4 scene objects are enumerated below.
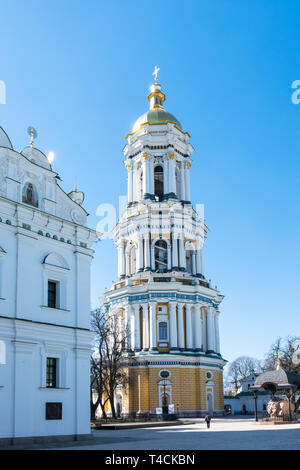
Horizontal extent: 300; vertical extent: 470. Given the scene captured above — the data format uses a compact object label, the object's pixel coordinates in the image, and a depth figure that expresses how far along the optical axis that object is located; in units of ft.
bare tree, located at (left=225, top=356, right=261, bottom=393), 366.22
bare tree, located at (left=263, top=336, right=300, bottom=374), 226.46
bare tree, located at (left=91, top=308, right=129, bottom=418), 159.03
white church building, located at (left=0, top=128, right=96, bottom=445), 73.00
